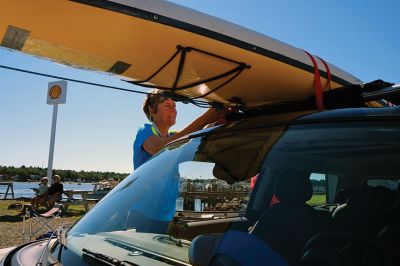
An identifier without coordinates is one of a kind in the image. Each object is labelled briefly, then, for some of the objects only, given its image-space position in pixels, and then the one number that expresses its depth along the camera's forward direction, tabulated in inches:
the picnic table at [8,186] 839.7
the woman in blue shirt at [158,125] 125.0
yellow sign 652.7
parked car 56.9
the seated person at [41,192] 543.1
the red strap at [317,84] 102.1
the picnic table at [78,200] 557.9
